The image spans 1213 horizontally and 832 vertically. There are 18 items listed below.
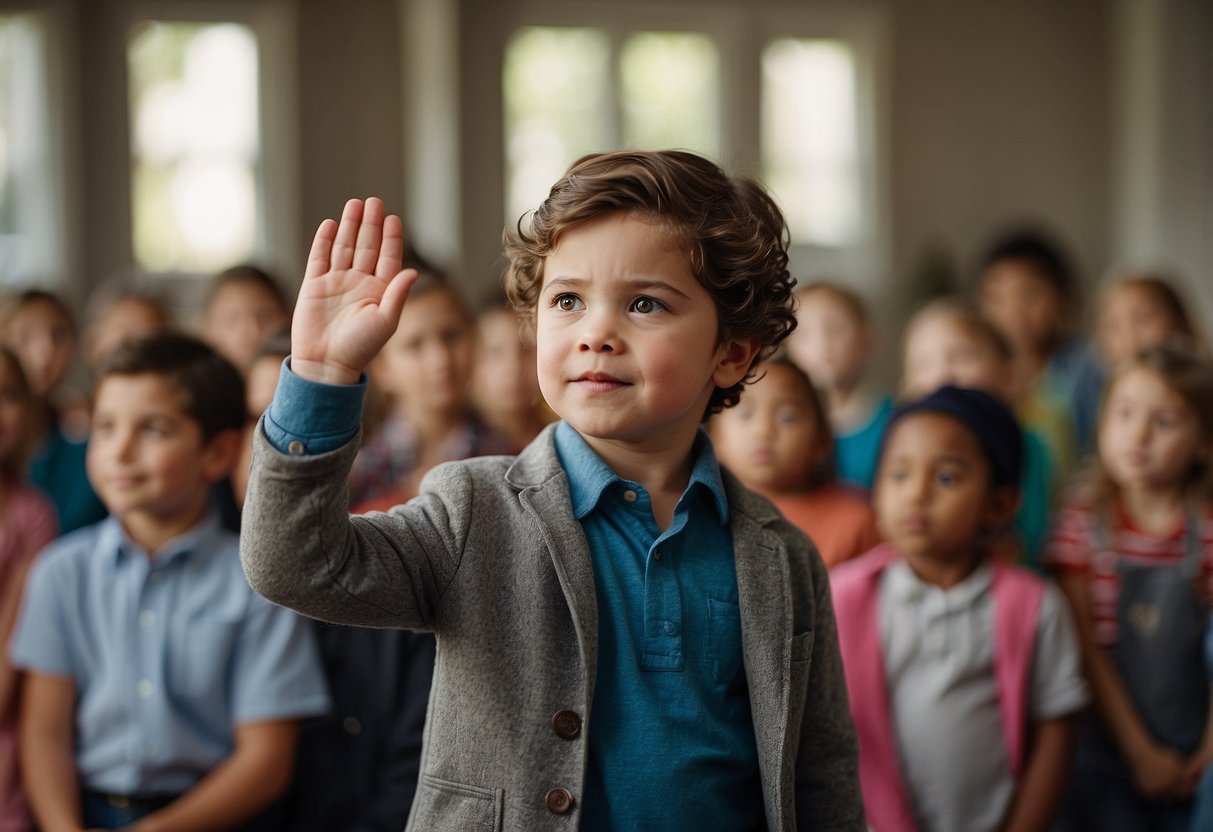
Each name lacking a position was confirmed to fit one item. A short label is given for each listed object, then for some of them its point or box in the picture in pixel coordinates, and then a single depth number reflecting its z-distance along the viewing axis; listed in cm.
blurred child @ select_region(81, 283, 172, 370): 345
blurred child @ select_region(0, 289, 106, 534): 298
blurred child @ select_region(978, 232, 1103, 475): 361
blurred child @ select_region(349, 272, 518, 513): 286
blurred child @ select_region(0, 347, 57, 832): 216
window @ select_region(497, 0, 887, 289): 711
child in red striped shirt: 237
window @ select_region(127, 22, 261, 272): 655
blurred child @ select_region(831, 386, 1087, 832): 201
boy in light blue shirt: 199
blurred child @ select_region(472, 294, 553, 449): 330
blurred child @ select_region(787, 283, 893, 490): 344
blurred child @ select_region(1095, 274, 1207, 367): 370
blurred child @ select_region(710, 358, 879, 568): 244
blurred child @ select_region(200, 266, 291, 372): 334
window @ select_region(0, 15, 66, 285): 625
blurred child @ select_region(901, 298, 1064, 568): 297
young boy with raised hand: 123
